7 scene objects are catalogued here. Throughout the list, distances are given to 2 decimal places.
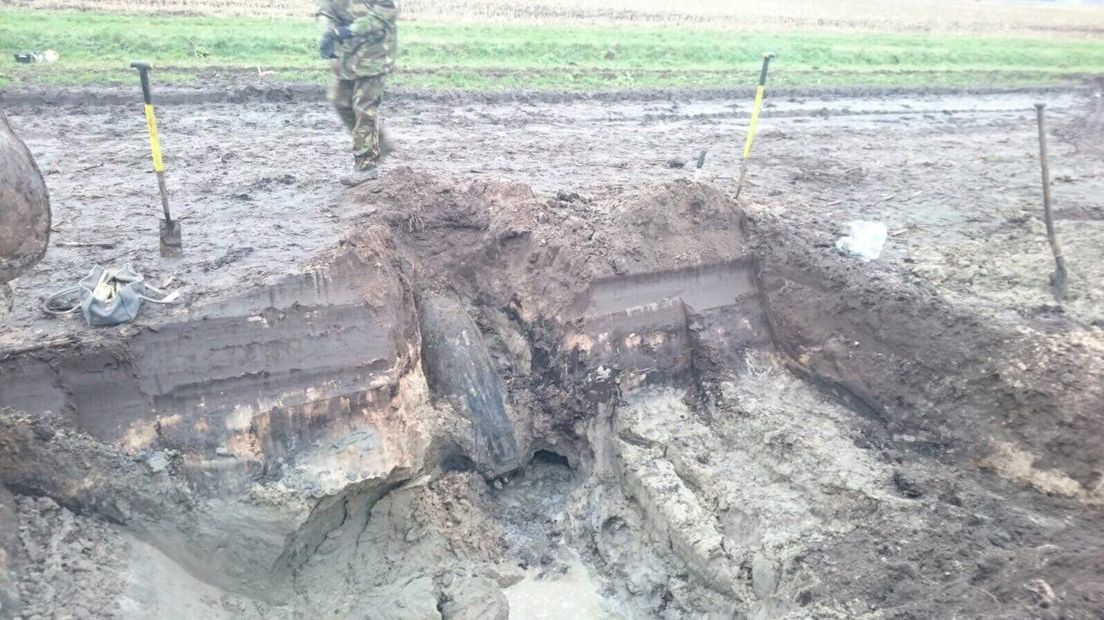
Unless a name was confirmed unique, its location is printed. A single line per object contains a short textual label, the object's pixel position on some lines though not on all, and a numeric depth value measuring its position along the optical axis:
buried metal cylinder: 5.53
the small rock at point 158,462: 4.28
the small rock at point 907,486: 4.82
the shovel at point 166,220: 5.21
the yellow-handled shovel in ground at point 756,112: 6.34
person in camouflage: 6.72
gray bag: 4.32
